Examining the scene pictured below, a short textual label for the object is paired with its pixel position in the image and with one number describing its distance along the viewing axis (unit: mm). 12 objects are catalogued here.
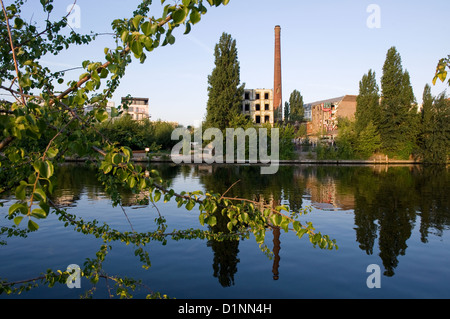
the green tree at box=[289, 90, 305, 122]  115062
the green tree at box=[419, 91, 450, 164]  65938
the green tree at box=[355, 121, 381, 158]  66750
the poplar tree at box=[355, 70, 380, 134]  67188
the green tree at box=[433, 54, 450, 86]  3230
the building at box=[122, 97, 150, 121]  134625
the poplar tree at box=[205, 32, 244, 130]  68688
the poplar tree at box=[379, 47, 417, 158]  65125
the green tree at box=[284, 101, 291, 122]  116712
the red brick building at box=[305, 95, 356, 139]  100025
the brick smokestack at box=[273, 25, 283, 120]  64562
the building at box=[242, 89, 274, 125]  89438
